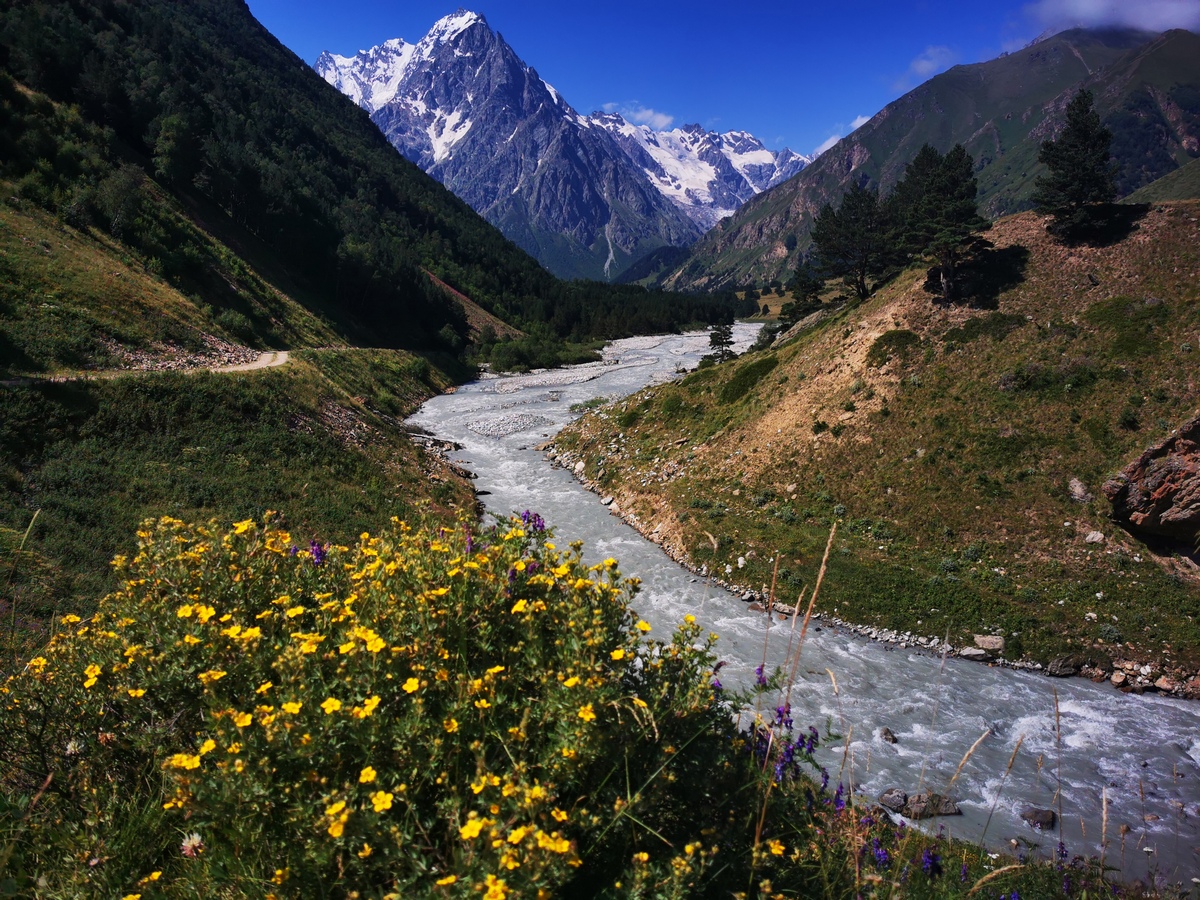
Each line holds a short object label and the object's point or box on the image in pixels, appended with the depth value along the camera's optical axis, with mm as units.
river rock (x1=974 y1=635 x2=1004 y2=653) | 19180
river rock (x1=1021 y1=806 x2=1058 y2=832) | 12508
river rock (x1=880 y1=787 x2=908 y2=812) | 12648
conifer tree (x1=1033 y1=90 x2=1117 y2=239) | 33062
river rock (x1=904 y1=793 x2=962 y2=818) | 12125
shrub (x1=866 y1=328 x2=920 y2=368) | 33000
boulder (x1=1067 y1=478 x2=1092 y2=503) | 23094
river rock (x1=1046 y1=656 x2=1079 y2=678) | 18156
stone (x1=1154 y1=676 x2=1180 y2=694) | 17141
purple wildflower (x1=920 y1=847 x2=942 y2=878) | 6386
